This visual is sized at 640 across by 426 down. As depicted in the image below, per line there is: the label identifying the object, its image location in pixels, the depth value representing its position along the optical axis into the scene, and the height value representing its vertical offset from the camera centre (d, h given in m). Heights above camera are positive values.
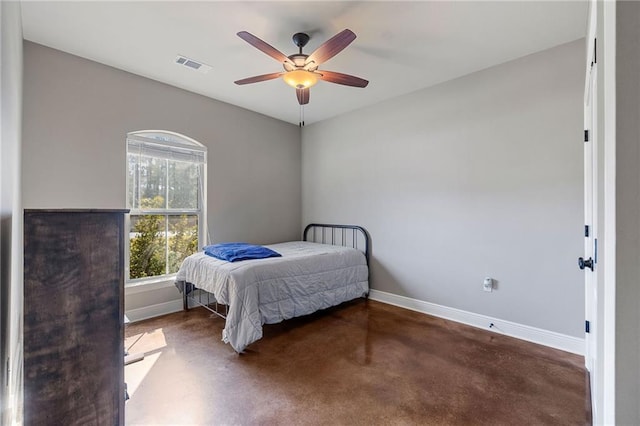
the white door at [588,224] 1.86 -0.06
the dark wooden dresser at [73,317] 0.98 -0.37
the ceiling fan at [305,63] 1.94 +1.16
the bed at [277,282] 2.51 -0.70
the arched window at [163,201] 3.20 +0.15
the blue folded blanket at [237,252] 2.92 -0.40
